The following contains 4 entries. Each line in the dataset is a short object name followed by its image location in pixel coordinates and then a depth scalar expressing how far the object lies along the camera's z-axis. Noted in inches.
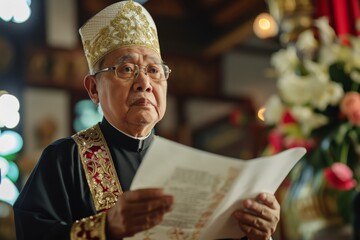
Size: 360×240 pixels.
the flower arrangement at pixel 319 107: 179.9
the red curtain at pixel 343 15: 200.5
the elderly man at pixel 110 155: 89.7
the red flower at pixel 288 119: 185.5
